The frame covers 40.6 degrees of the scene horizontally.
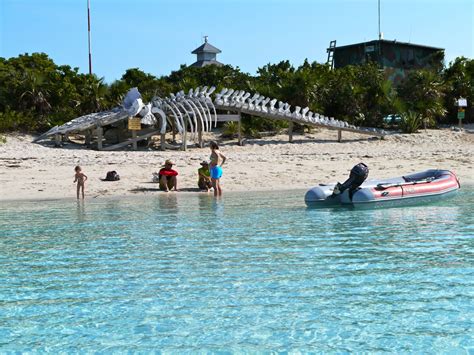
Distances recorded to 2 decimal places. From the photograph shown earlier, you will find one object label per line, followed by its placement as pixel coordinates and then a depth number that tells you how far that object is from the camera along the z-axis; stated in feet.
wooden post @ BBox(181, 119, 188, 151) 76.77
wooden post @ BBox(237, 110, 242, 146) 82.89
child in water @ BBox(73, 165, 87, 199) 49.80
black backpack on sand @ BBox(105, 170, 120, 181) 56.76
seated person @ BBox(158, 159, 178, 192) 52.75
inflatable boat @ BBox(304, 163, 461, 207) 40.86
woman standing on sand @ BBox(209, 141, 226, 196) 48.93
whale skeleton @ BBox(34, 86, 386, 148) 77.61
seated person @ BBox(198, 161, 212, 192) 53.47
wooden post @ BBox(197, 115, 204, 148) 80.02
